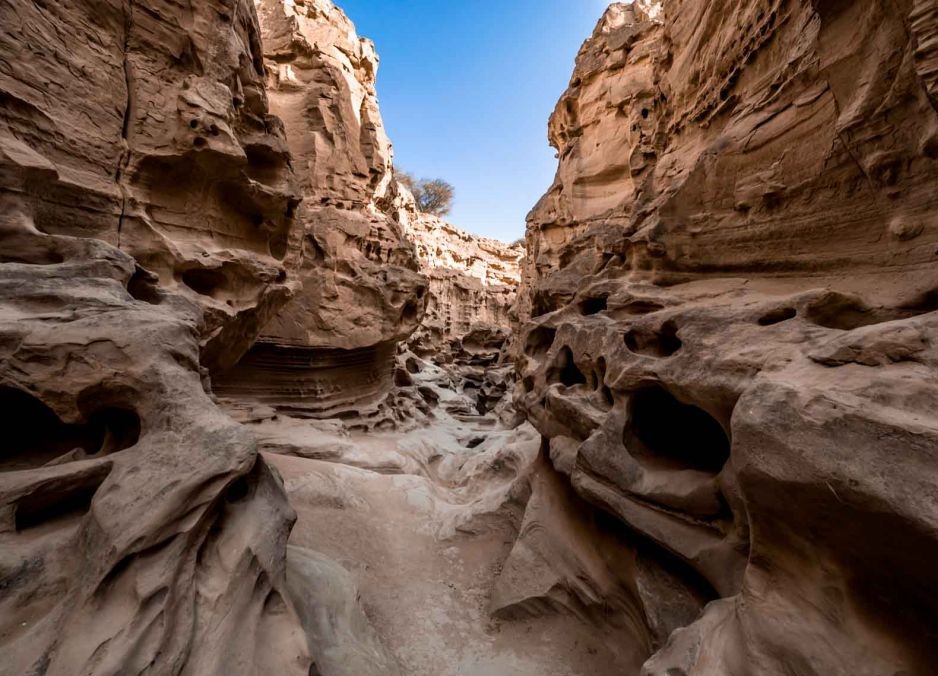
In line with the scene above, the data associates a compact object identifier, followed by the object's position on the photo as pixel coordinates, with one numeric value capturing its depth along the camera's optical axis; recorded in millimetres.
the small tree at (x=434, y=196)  34406
